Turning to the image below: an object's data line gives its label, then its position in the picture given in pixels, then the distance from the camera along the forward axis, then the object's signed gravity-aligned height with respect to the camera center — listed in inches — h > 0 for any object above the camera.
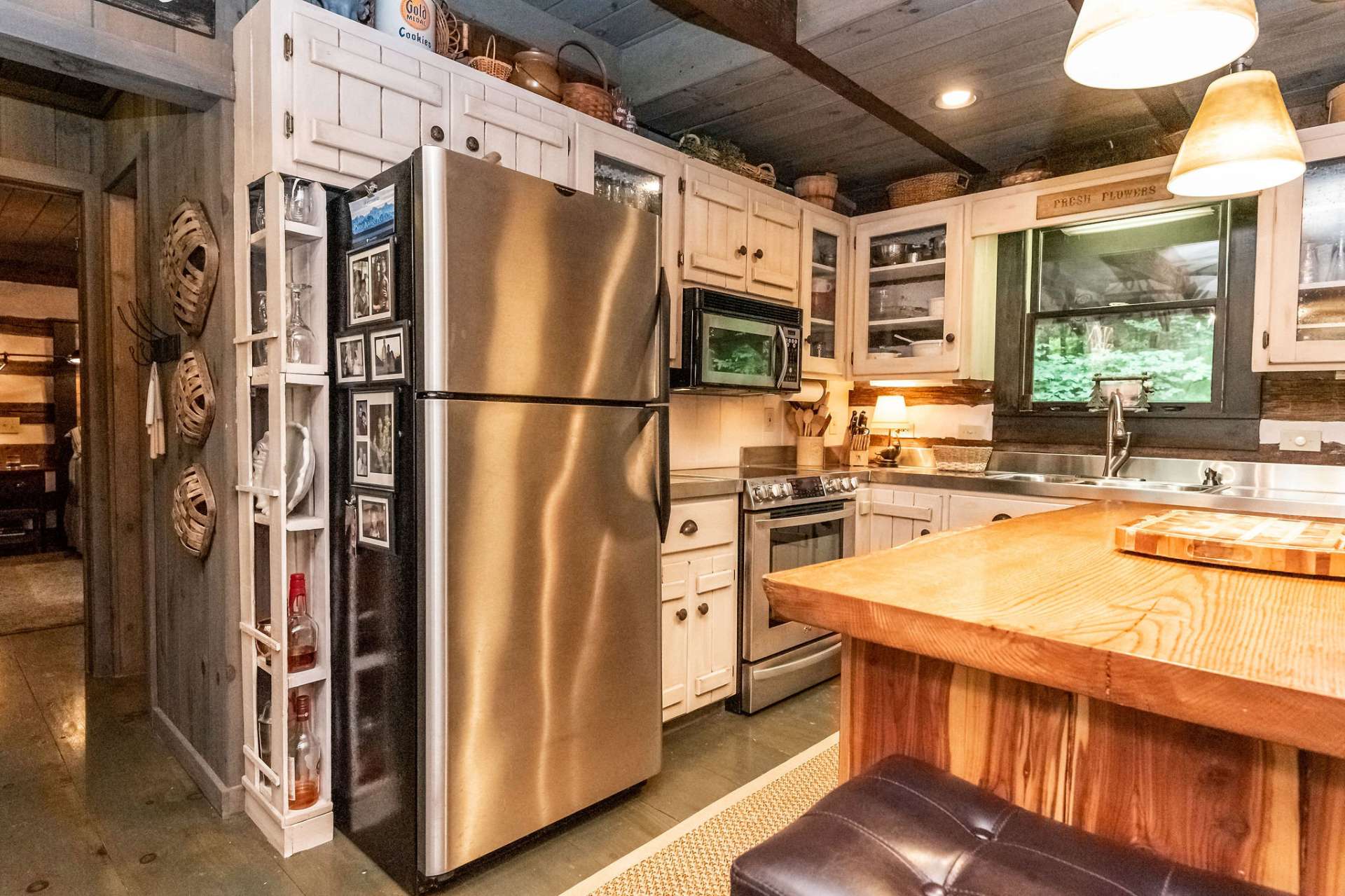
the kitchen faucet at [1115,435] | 125.4 -2.2
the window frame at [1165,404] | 117.9 +9.2
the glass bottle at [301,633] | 75.9 -22.8
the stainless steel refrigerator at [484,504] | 67.4 -8.7
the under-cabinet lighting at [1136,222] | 121.8 +35.2
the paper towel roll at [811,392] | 155.8 +5.9
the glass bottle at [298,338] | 75.4 +8.2
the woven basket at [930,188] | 142.9 +46.1
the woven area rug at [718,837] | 70.8 -45.1
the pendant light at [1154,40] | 44.7 +25.6
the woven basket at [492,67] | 90.1 +43.6
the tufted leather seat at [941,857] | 32.5 -20.5
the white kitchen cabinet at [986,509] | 118.8 -14.6
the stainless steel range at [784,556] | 112.6 -22.4
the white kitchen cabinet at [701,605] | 102.0 -27.1
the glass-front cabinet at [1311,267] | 103.4 +22.7
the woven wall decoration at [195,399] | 84.3 +1.8
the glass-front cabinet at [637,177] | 101.7 +35.9
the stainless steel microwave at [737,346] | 117.3 +12.5
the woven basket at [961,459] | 144.4 -7.6
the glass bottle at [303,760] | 77.1 -36.7
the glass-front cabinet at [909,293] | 140.0 +25.7
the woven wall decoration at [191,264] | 82.3 +17.4
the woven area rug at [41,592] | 161.3 -45.9
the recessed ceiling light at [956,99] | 114.3 +51.4
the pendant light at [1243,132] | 57.9 +23.4
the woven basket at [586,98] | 102.3 +45.0
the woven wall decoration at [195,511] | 84.9 -11.4
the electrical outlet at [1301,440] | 112.5 -2.5
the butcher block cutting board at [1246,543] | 44.9 -8.0
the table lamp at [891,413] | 149.1 +1.6
